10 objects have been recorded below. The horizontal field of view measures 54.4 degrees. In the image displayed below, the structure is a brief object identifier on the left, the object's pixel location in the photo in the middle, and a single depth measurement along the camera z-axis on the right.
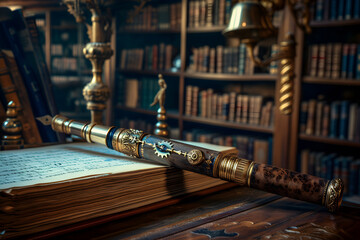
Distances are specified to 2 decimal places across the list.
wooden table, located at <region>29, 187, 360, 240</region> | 0.48
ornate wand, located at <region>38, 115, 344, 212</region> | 0.51
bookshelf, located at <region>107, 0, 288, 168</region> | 2.37
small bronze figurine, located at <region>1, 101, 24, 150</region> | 0.76
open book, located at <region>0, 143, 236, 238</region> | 0.46
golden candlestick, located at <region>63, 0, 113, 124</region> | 0.92
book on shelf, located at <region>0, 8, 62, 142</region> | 0.92
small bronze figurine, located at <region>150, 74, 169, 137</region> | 0.88
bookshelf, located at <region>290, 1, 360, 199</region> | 1.86
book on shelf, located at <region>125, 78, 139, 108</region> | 2.95
